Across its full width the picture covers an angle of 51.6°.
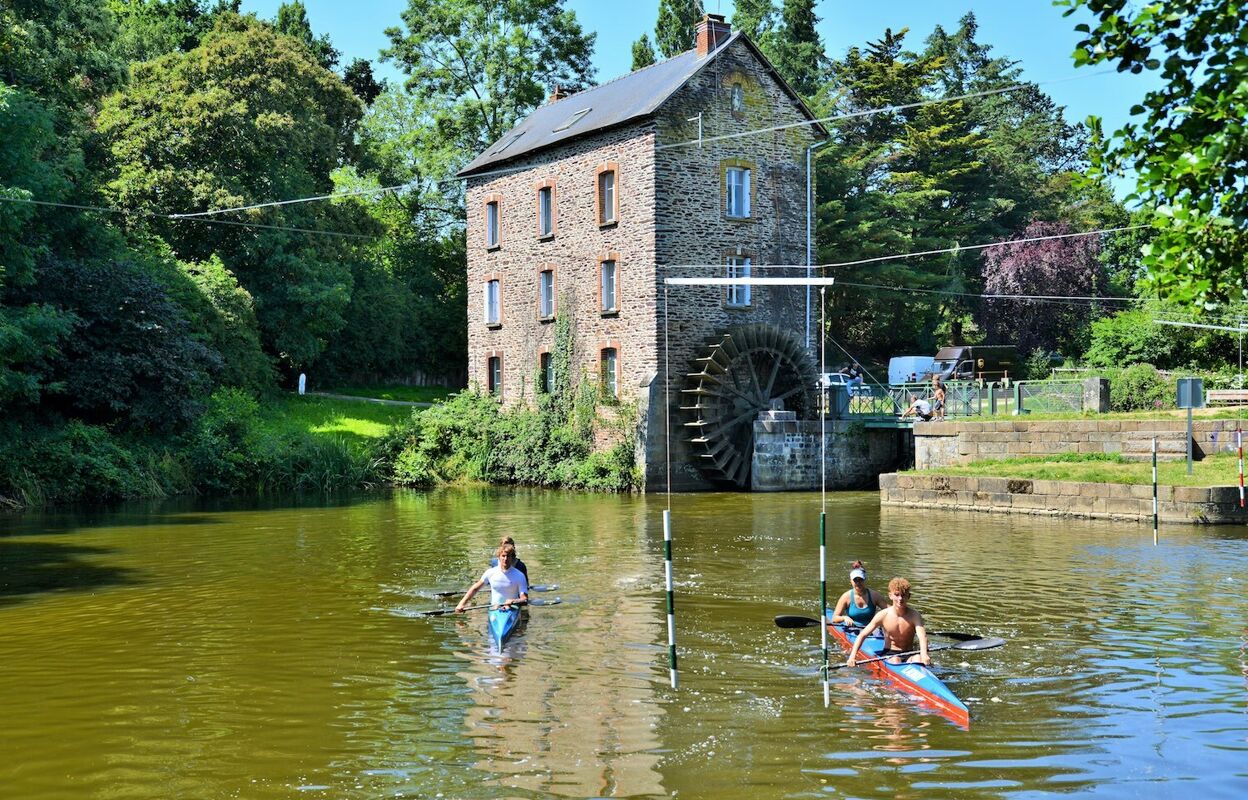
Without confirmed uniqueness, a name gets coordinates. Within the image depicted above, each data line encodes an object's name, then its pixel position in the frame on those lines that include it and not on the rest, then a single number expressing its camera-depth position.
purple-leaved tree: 54.91
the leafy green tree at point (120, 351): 33.59
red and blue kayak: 10.62
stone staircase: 27.98
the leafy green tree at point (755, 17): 65.56
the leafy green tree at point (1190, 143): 7.12
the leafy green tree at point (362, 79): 73.56
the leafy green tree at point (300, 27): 68.38
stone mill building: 36.47
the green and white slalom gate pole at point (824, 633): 10.56
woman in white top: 15.31
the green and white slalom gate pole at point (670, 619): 10.59
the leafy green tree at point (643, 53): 61.31
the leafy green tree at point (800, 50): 64.44
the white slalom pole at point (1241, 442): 23.66
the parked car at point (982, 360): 49.97
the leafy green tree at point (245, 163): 45.03
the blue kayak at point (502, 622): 14.14
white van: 53.53
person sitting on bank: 35.53
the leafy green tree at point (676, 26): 60.41
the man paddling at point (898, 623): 12.16
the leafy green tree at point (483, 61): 57.09
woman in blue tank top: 13.47
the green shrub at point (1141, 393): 34.75
